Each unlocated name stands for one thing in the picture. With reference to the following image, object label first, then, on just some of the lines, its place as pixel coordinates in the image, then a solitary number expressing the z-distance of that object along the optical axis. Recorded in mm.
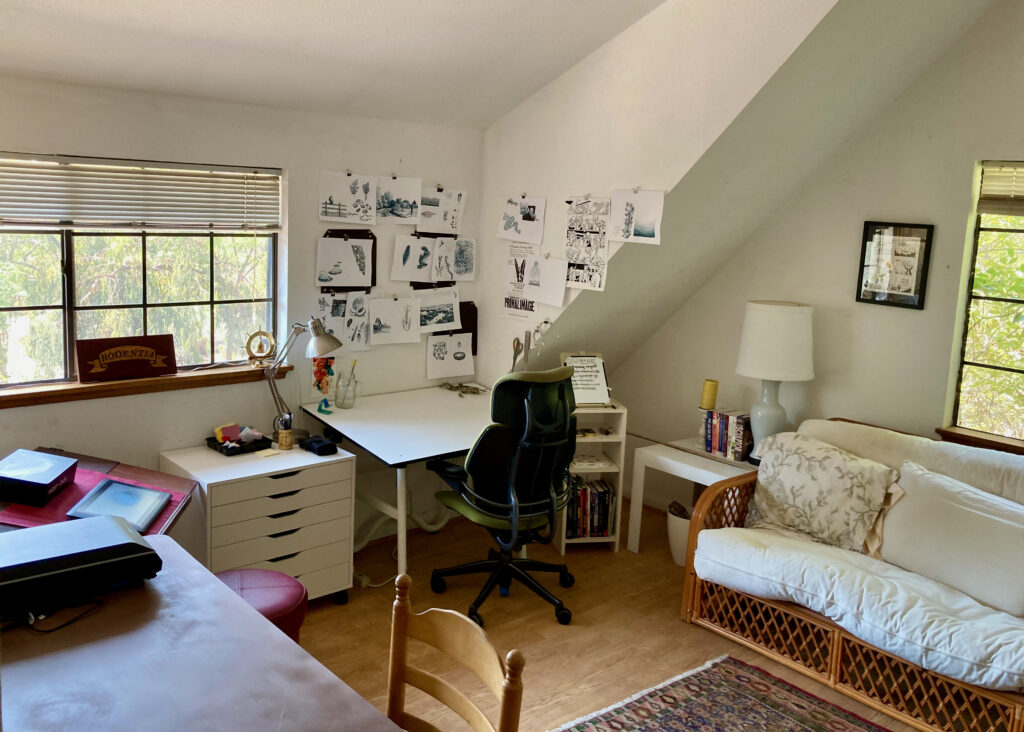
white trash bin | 3910
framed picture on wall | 3516
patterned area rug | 2744
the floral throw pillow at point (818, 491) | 3215
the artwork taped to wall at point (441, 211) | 4066
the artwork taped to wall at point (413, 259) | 4004
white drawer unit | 3107
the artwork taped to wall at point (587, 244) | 3611
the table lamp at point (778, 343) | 3641
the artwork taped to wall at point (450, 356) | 4242
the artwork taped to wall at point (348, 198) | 3736
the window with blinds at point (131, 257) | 3078
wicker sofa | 2730
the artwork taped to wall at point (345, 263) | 3771
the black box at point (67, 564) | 1655
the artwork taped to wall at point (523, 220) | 3924
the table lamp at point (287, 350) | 3461
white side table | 3809
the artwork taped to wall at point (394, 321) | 3997
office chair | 3135
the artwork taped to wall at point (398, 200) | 3912
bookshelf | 4012
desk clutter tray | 3381
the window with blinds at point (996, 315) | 3314
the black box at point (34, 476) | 2543
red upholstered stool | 2533
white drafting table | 3299
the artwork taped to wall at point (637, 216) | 3381
